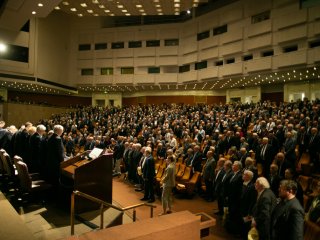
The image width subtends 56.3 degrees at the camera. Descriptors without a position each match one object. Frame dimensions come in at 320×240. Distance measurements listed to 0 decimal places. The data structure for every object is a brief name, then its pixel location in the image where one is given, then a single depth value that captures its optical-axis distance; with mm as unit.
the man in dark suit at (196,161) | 8375
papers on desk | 5057
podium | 4492
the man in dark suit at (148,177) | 7621
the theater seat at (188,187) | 7705
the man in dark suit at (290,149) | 7195
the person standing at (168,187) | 6457
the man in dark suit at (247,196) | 4957
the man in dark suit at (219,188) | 6215
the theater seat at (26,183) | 4734
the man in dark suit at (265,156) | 7695
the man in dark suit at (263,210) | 3986
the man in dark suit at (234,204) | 5436
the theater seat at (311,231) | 3657
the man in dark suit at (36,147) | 5691
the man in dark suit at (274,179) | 5625
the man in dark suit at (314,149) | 7520
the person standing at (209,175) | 7523
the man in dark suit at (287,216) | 3029
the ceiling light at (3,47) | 21844
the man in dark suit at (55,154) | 5145
